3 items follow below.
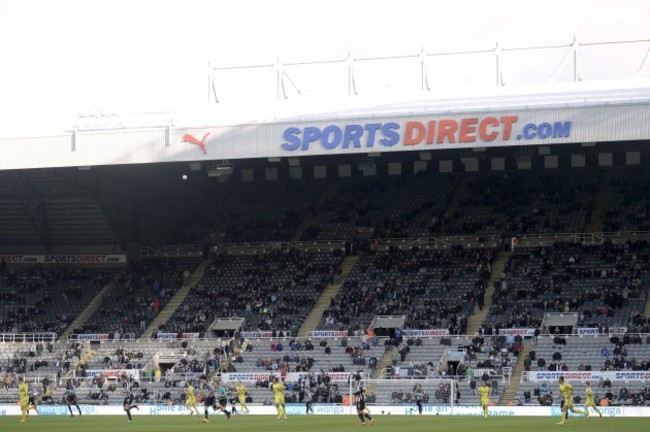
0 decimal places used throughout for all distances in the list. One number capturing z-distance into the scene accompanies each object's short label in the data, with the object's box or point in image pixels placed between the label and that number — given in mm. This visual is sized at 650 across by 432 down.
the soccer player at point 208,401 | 47688
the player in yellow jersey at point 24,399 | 49688
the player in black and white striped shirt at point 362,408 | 43031
